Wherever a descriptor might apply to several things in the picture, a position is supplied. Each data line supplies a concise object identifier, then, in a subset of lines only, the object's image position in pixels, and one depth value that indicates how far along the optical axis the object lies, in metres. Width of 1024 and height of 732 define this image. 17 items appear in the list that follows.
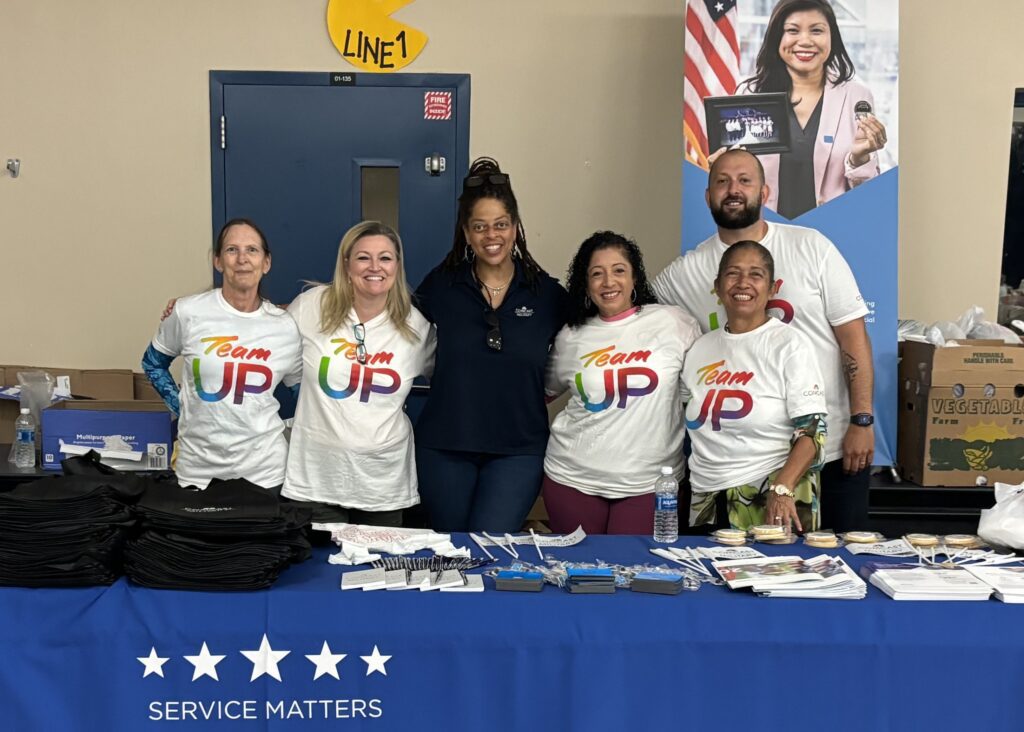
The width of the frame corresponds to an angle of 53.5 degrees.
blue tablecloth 1.93
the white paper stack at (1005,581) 2.03
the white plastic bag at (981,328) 3.72
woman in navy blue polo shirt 2.86
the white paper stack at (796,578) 2.03
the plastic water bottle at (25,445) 3.56
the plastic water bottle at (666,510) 2.45
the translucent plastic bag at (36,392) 3.83
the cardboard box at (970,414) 3.49
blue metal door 4.16
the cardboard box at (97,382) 4.13
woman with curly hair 2.77
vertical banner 3.77
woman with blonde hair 2.79
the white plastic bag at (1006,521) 2.36
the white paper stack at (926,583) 2.03
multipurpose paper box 3.46
